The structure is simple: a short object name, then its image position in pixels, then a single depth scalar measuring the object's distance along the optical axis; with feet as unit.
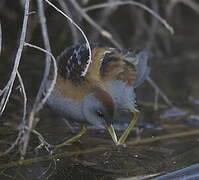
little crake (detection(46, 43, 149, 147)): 28.89
